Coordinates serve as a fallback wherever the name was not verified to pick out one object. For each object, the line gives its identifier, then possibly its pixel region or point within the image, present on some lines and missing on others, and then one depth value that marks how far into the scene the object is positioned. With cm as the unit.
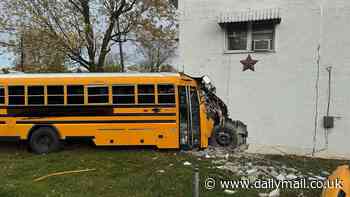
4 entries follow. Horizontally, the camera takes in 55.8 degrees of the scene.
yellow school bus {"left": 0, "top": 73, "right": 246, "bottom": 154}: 998
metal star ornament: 1251
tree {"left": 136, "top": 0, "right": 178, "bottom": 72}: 2109
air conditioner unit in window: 1244
